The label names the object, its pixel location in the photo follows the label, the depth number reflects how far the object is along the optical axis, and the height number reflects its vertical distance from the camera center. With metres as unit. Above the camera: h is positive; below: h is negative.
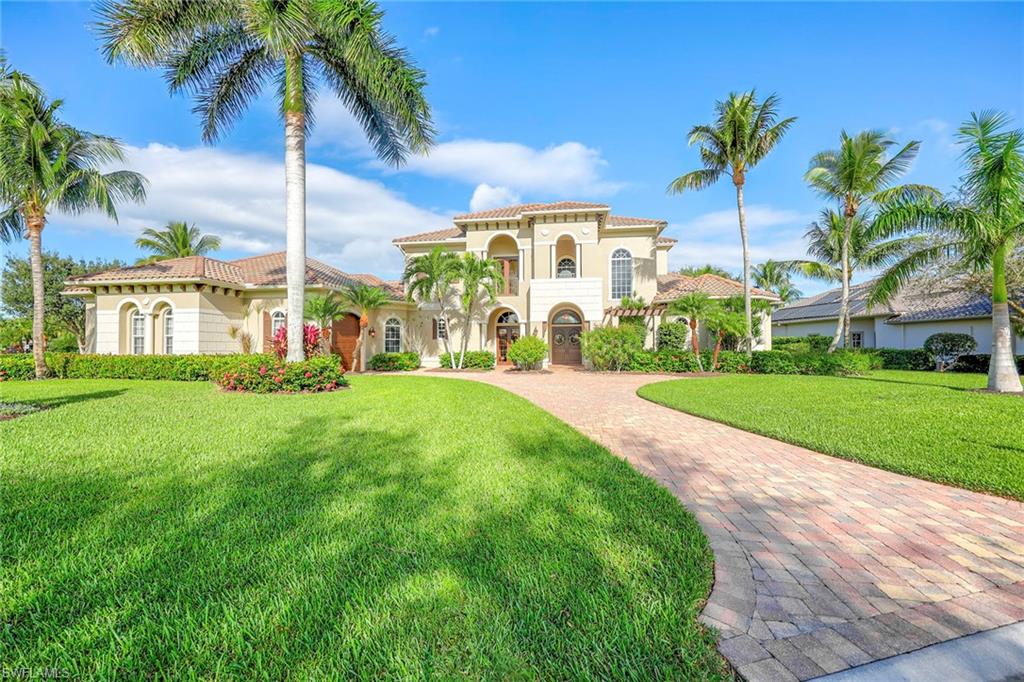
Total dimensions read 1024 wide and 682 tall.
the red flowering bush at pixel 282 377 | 11.19 -0.89
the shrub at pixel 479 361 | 21.48 -0.85
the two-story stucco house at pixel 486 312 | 17.55 +2.62
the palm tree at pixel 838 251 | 20.19 +5.18
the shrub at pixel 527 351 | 19.22 -0.29
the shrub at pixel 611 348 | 18.73 -0.16
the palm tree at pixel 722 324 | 18.05 +0.91
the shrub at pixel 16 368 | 15.11 -0.80
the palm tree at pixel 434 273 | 19.39 +3.52
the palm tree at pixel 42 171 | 13.74 +6.40
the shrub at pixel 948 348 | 19.00 -0.22
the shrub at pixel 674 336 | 19.91 +0.43
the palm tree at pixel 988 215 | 9.90 +3.37
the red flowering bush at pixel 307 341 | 14.06 +0.17
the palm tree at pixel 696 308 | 18.12 +1.68
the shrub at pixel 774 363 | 17.38 -0.82
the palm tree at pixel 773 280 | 36.00 +6.03
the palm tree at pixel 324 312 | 17.27 +1.49
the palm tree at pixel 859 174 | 17.23 +7.58
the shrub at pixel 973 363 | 18.19 -0.92
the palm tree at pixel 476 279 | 19.81 +3.37
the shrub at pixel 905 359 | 19.67 -0.77
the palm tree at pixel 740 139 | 17.16 +9.02
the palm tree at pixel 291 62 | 9.98 +8.09
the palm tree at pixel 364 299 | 19.23 +2.26
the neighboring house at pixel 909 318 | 20.06 +1.55
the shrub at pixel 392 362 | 20.86 -0.89
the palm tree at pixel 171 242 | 28.02 +7.31
